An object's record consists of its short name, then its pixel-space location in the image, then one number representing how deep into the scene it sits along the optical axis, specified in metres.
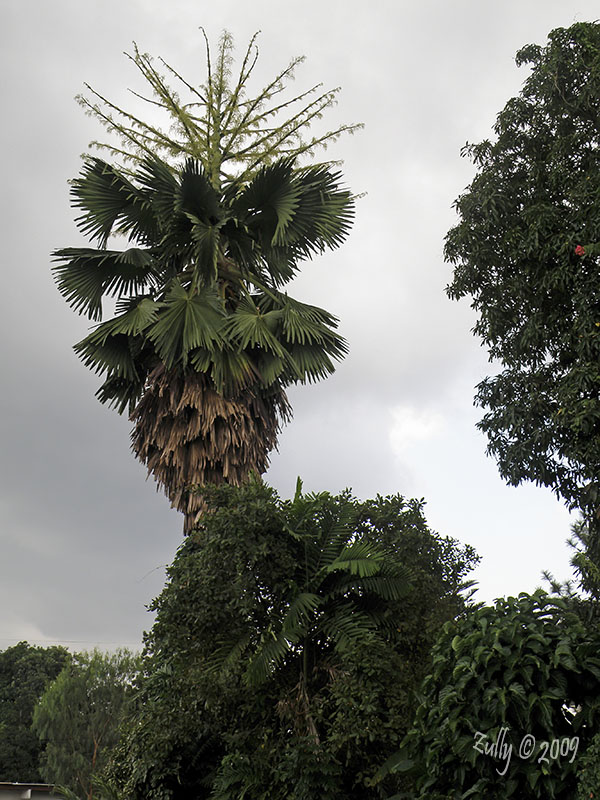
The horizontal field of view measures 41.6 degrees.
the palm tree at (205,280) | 10.51
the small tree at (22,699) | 38.47
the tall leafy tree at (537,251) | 11.77
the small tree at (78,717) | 30.50
